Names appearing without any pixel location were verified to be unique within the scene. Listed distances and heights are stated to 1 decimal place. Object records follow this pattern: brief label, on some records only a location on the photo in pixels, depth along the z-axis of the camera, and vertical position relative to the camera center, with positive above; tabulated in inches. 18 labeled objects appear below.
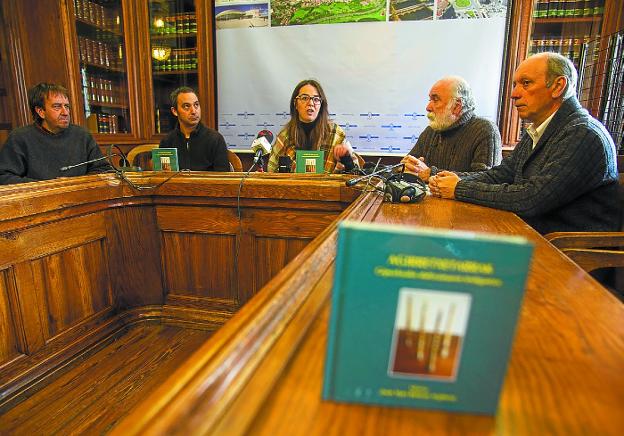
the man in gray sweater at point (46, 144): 84.4 -3.9
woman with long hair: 100.7 -0.1
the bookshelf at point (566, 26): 113.7 +30.1
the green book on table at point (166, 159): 78.2 -6.1
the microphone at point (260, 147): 82.8 -3.8
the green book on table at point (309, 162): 75.9 -6.2
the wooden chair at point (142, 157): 112.6 -9.6
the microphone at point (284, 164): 88.0 -8.1
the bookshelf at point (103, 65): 119.9 +19.1
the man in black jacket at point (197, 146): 107.0 -4.8
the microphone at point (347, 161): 86.9 -7.0
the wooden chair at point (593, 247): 43.8 -13.2
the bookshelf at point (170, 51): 136.8 +26.2
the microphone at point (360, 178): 59.2 -7.3
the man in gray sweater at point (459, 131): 84.5 -0.1
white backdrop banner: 121.9 +19.6
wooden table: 12.9 -9.3
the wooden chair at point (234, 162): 114.0 -9.6
